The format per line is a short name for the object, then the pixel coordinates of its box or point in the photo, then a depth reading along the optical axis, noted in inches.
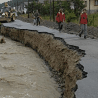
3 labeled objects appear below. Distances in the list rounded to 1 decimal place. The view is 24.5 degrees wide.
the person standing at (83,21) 430.2
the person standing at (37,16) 834.0
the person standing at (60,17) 530.0
